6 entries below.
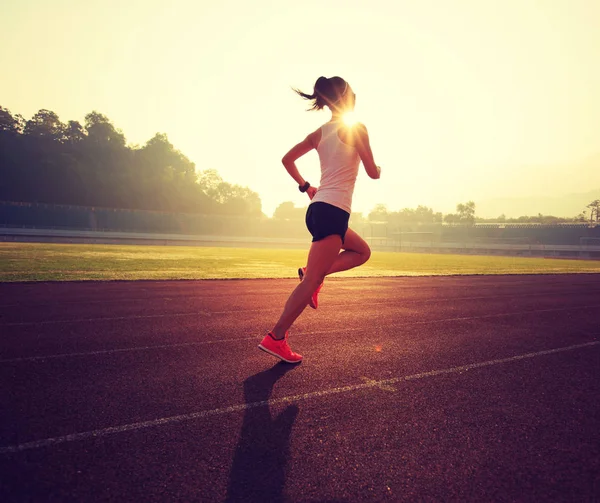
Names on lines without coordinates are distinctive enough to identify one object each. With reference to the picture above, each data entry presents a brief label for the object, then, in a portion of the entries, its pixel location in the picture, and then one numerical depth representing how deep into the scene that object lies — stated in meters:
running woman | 3.24
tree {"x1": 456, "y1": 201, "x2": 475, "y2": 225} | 127.99
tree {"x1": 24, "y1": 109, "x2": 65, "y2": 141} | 64.06
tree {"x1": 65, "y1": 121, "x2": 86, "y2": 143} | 68.00
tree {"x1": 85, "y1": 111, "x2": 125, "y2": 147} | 69.94
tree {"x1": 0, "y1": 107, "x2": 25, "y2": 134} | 62.12
